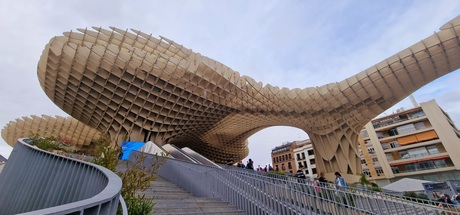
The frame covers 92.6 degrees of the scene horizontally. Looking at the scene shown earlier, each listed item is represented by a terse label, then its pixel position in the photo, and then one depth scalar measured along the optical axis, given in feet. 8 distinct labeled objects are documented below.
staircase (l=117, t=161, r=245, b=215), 15.78
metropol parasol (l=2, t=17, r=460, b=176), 57.82
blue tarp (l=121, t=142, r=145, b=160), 60.59
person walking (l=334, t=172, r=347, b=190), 28.36
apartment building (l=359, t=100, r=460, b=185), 104.94
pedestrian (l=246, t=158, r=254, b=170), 58.35
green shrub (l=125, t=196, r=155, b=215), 11.47
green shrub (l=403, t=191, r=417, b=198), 43.67
